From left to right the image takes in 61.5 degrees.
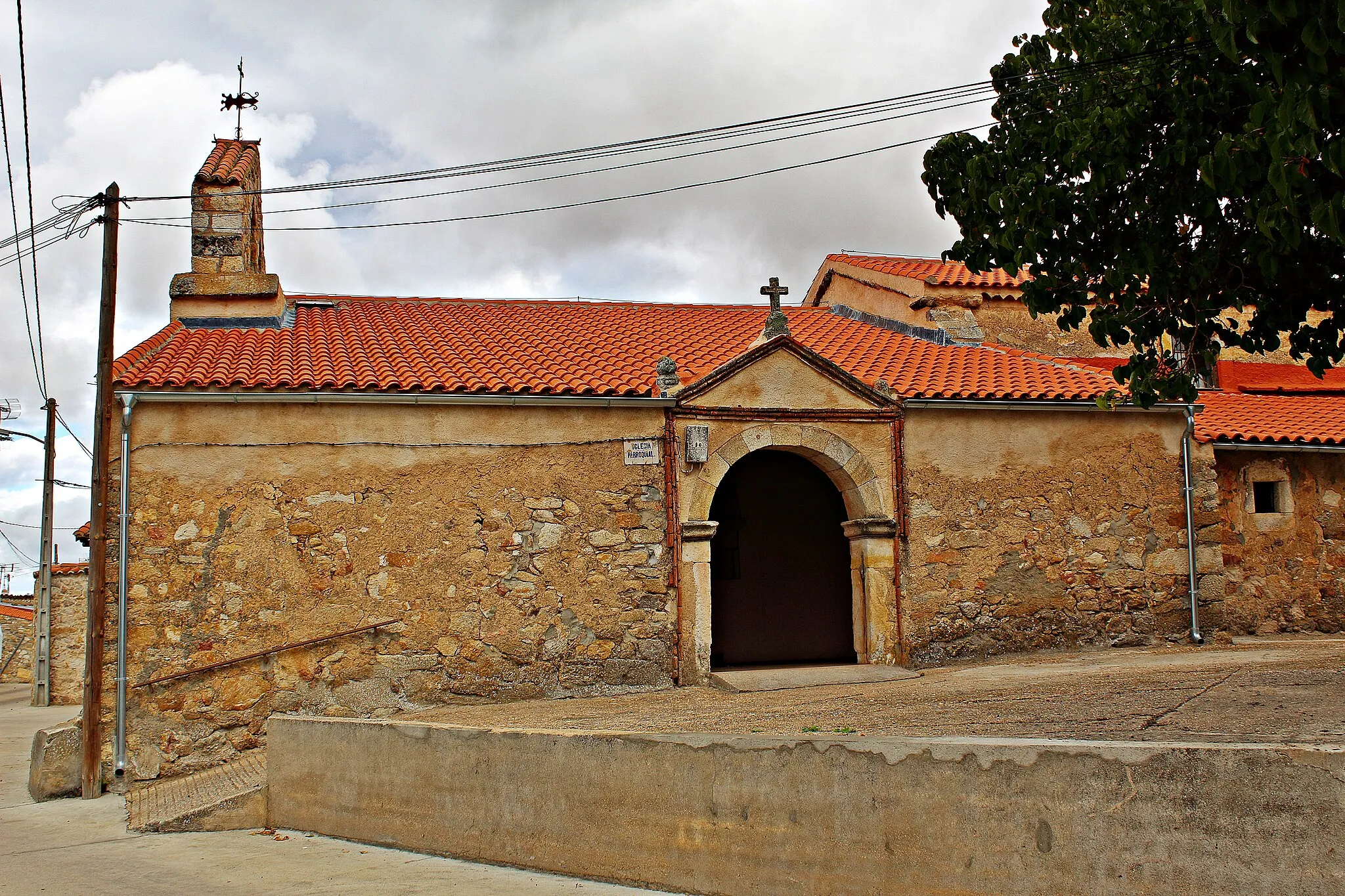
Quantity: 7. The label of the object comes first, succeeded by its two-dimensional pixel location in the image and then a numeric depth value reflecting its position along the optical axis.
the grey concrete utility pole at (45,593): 19.70
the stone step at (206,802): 8.15
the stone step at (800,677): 10.25
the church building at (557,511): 9.81
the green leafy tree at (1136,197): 7.20
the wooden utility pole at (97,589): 9.35
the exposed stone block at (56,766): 9.49
